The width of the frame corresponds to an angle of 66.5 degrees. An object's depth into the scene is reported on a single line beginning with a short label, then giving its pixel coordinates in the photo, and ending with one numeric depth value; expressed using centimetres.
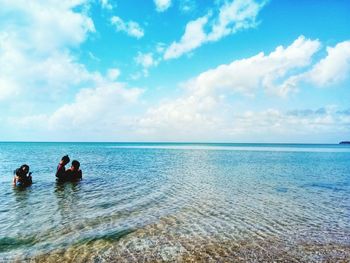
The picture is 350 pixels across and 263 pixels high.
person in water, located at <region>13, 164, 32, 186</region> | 2002
